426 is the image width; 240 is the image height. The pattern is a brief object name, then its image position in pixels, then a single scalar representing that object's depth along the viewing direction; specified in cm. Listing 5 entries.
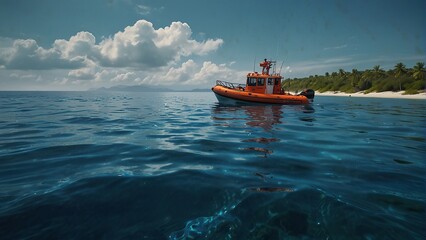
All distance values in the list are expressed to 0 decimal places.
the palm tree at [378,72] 7494
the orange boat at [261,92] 2314
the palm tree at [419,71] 5782
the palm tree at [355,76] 7168
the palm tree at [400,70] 6588
